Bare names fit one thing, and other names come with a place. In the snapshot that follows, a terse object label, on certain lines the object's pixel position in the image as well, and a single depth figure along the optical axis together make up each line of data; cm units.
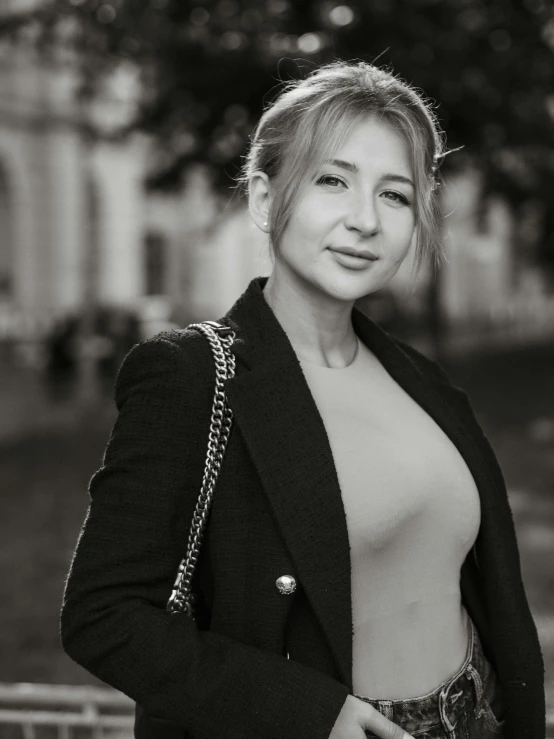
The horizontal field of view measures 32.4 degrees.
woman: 160
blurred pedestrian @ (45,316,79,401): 1545
